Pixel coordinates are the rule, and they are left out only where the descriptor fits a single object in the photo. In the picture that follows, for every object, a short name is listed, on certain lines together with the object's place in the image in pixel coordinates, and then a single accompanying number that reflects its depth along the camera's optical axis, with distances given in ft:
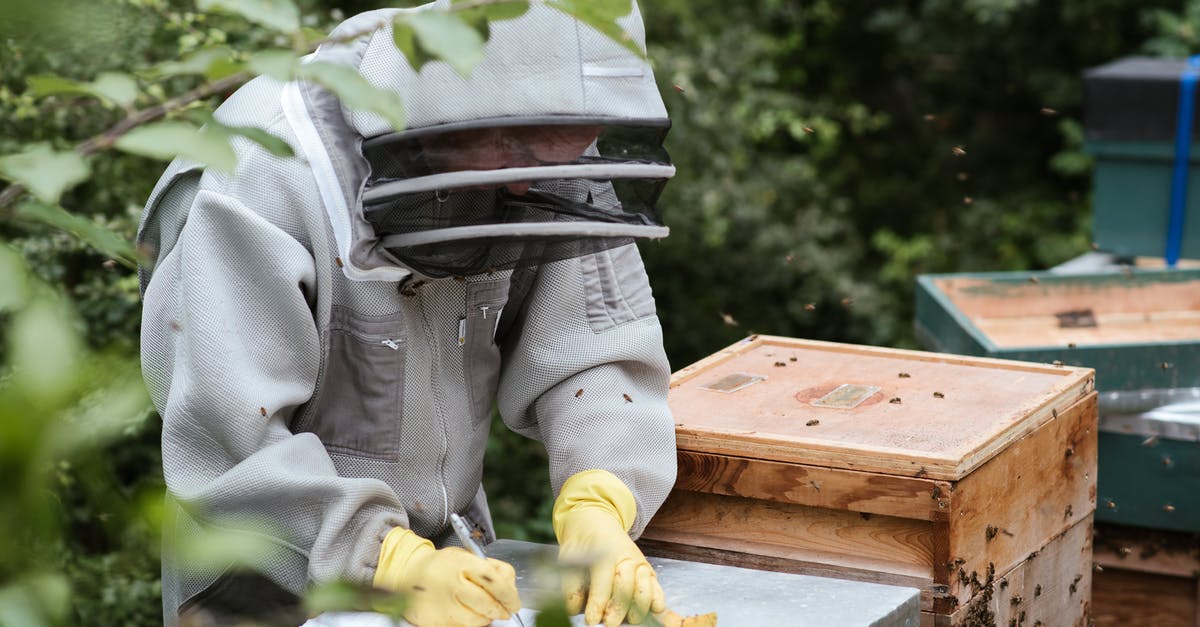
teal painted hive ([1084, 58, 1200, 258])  22.28
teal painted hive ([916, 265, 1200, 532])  19.88
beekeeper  17.34
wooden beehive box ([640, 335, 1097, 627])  18.00
